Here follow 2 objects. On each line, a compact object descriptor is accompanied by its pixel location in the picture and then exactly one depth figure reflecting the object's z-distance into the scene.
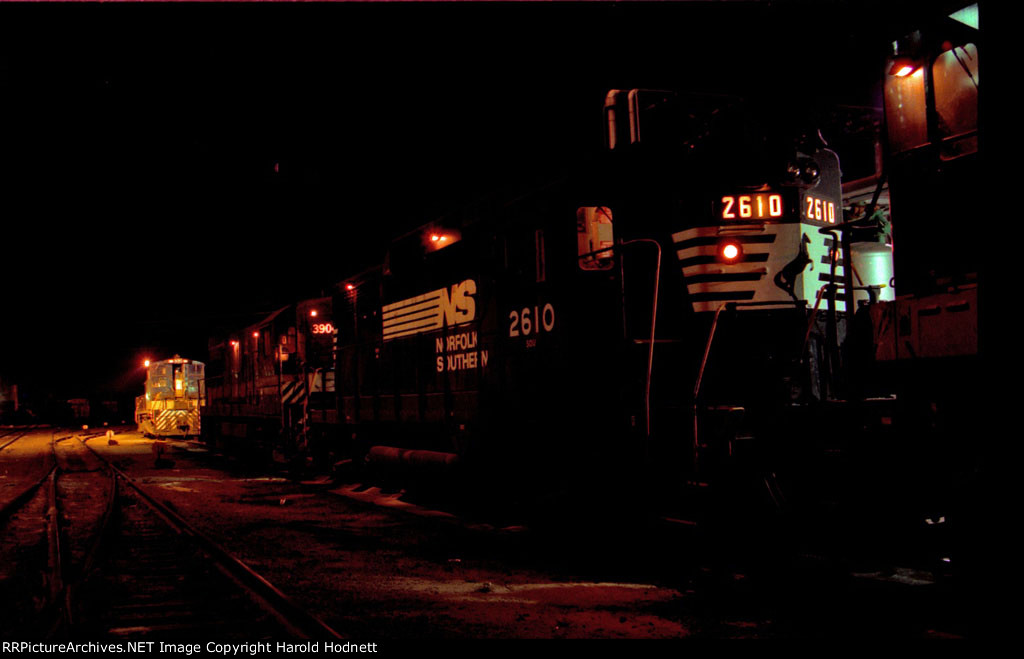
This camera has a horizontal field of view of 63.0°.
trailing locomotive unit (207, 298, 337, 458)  17.12
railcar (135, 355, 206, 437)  34.50
